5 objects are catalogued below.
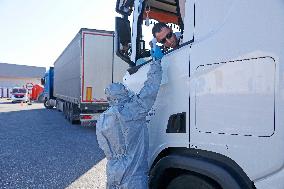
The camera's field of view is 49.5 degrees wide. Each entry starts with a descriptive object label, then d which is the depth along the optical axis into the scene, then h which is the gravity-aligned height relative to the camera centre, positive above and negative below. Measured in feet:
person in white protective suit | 9.37 -1.31
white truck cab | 5.73 -0.07
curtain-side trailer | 38.40 +3.35
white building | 222.48 +15.52
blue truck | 81.71 +1.49
